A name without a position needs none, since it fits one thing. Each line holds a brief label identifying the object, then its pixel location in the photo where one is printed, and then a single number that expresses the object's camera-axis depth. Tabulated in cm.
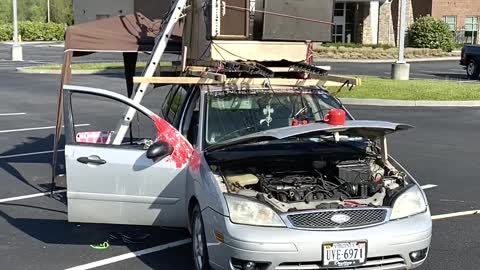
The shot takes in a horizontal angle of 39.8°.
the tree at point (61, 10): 9962
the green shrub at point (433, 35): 4809
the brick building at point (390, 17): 5131
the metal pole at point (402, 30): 2228
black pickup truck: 2856
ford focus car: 470
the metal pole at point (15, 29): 3950
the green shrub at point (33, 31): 7740
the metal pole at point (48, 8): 9788
